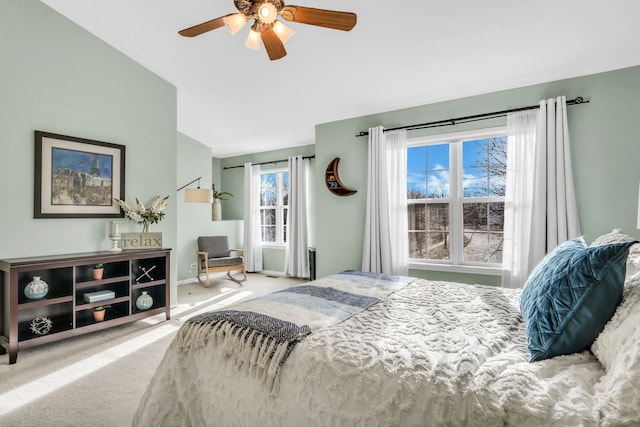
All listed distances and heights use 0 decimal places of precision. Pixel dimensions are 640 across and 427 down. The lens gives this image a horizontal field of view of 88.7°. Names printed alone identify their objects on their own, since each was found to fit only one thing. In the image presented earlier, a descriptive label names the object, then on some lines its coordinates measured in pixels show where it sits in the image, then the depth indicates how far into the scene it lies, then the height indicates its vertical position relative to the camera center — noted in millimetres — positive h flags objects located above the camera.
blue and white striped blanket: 1274 -461
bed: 896 -494
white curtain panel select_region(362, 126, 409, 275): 4008 +150
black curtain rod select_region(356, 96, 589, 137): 3109 +1099
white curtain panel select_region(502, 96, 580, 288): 3090 +247
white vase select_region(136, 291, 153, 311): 3488 -875
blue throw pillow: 1048 -285
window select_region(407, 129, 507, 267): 3703 +234
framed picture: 3016 +436
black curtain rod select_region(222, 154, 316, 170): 5665 +1088
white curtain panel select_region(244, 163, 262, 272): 6383 +4
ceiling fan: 1914 +1224
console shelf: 2625 -685
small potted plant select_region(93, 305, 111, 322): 3119 -885
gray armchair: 5254 -658
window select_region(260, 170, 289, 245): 6289 +274
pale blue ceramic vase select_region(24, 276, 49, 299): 2727 -572
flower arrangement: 3582 +91
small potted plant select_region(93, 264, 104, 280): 3188 -501
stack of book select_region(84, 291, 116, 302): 3068 -718
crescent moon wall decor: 4473 +512
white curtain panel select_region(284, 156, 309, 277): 5703 -4
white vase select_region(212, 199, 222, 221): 6395 +166
